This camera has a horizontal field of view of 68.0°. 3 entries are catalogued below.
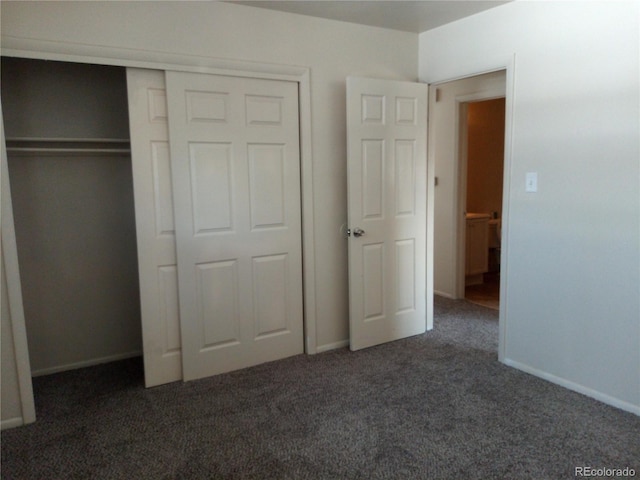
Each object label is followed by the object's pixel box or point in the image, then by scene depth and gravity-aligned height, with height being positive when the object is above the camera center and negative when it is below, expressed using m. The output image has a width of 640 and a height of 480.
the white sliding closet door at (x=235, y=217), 2.92 -0.24
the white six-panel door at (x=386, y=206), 3.37 -0.21
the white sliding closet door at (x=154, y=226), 2.81 -0.26
